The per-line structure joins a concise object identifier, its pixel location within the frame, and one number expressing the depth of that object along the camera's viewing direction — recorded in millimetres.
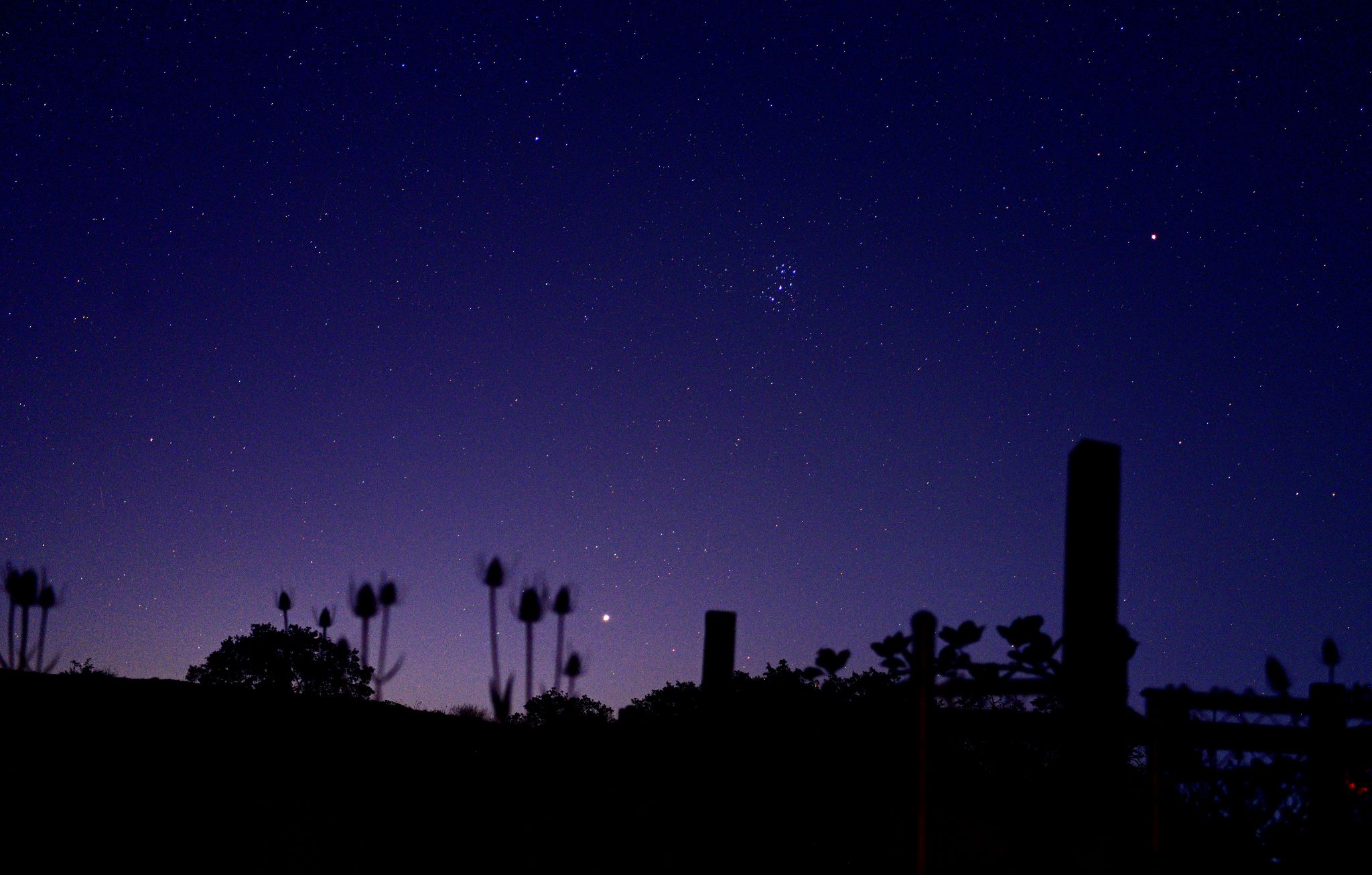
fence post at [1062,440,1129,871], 4051
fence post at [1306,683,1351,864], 4961
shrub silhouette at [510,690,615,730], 19094
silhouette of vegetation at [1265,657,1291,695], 7844
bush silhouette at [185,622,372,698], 27656
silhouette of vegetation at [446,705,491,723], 17234
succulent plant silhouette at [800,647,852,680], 9047
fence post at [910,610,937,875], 4887
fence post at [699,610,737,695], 7410
